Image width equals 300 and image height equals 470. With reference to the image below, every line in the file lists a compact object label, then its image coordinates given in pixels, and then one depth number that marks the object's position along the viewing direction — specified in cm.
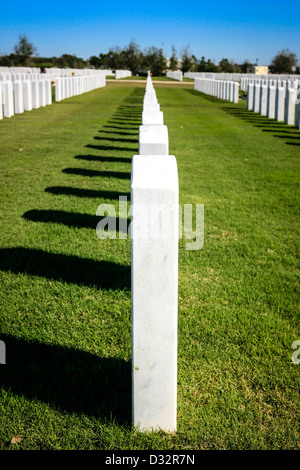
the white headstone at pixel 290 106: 1471
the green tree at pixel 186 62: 9275
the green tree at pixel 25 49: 8544
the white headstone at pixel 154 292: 206
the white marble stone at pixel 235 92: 2574
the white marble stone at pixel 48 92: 2120
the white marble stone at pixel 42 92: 1996
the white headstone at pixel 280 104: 1600
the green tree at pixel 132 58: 9306
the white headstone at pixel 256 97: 1963
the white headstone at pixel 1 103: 1505
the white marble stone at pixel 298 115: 1463
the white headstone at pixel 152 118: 502
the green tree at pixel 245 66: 10202
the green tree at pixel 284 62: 8881
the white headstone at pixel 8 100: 1500
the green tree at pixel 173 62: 9680
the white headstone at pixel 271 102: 1726
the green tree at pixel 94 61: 10473
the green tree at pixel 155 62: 9094
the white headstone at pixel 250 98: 2089
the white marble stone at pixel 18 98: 1674
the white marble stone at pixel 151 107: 594
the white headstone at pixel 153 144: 358
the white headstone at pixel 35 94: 1909
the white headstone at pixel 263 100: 1836
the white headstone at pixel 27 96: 1794
